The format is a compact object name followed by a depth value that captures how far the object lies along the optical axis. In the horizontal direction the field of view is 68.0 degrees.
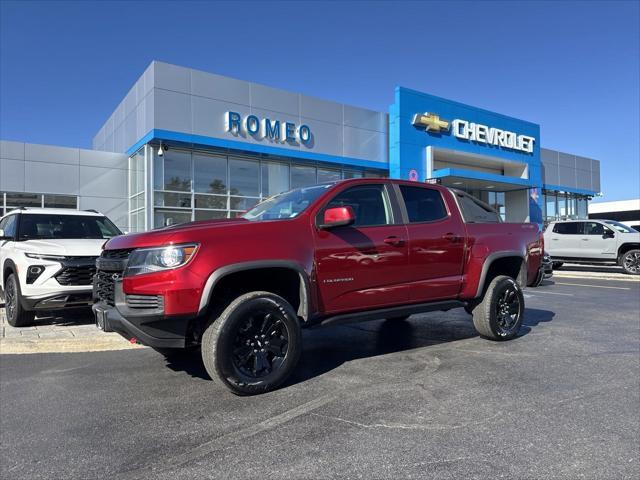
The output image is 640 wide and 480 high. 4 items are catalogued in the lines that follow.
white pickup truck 16.03
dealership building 16.59
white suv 6.28
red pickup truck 3.75
